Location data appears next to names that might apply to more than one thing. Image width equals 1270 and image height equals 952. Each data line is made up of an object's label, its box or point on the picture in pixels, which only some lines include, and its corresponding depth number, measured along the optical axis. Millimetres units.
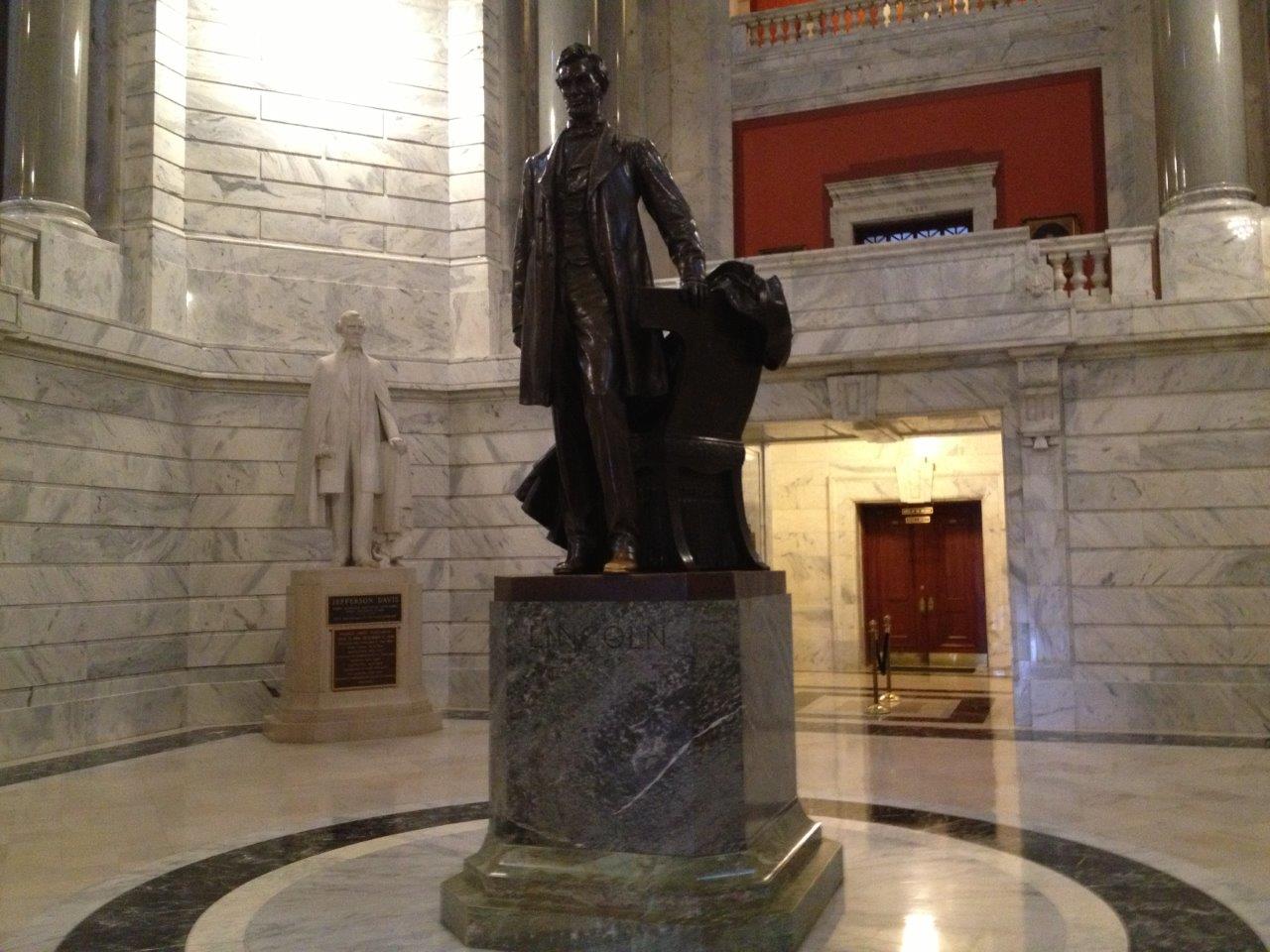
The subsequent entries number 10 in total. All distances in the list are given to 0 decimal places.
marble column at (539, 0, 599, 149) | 12594
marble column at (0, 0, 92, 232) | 9914
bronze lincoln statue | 4207
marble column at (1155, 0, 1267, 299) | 9602
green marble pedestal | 3691
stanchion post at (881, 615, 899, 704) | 11609
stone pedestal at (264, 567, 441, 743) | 9039
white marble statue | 9414
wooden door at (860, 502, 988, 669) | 15930
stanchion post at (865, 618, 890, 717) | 10469
